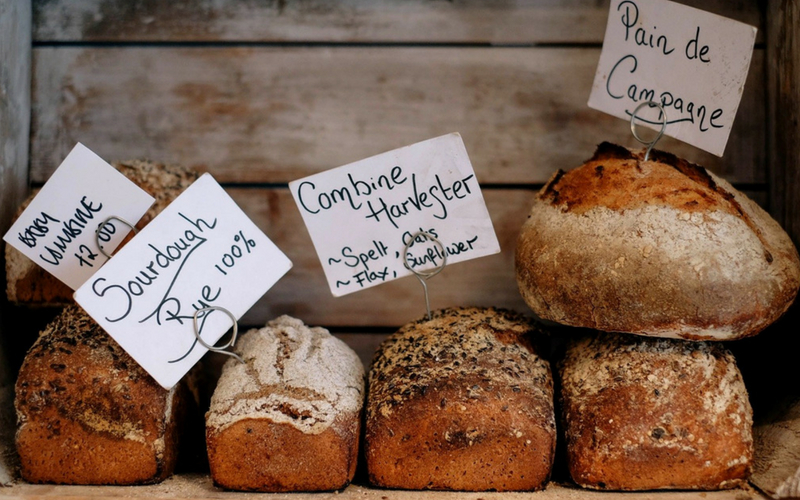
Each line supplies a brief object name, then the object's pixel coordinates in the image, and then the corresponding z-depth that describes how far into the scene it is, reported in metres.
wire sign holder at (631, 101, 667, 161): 0.88
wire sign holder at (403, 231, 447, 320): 0.88
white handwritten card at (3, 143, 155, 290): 0.86
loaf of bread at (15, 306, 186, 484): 0.84
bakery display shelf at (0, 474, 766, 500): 0.82
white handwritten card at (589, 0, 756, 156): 0.86
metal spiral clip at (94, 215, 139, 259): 0.86
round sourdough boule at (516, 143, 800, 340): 0.81
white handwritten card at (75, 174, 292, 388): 0.83
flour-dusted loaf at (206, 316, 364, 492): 0.82
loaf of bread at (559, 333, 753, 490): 0.82
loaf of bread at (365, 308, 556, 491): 0.83
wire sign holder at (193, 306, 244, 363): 0.85
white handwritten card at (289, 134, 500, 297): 0.87
